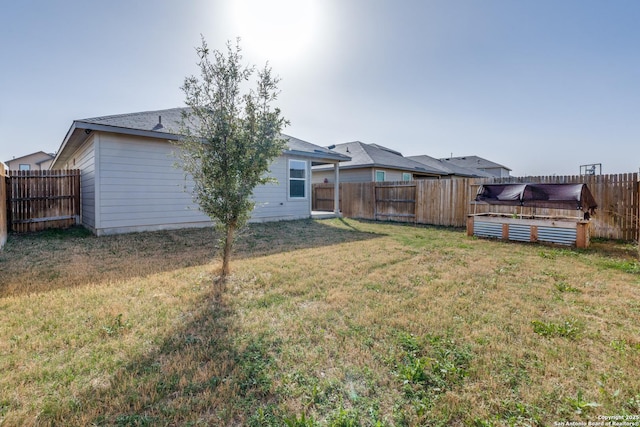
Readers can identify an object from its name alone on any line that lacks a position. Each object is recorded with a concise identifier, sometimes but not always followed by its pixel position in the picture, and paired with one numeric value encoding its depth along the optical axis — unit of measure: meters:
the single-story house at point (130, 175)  7.60
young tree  4.25
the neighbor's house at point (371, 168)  15.91
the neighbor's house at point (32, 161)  35.54
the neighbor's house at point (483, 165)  34.59
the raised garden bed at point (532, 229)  7.20
